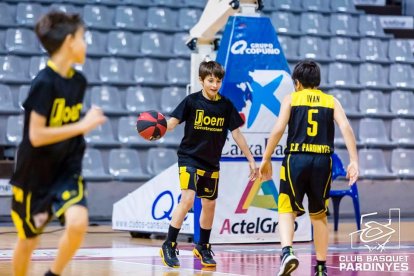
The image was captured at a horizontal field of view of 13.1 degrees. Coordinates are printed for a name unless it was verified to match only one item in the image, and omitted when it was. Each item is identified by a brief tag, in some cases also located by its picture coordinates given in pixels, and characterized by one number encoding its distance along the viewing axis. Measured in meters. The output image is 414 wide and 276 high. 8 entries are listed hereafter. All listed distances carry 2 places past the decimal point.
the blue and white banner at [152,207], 22.01
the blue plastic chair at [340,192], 24.03
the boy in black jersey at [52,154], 11.34
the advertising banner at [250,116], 21.16
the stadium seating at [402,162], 30.06
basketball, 17.27
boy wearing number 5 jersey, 15.15
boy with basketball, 17.53
